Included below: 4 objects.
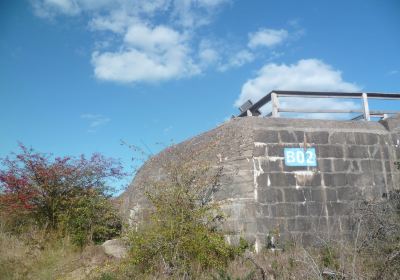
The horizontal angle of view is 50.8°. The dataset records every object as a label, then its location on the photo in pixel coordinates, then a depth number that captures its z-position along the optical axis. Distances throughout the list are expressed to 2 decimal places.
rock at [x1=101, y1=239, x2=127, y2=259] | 9.08
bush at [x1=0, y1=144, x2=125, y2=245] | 10.71
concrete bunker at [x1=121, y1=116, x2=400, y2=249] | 8.30
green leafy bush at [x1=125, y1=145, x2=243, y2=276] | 7.30
